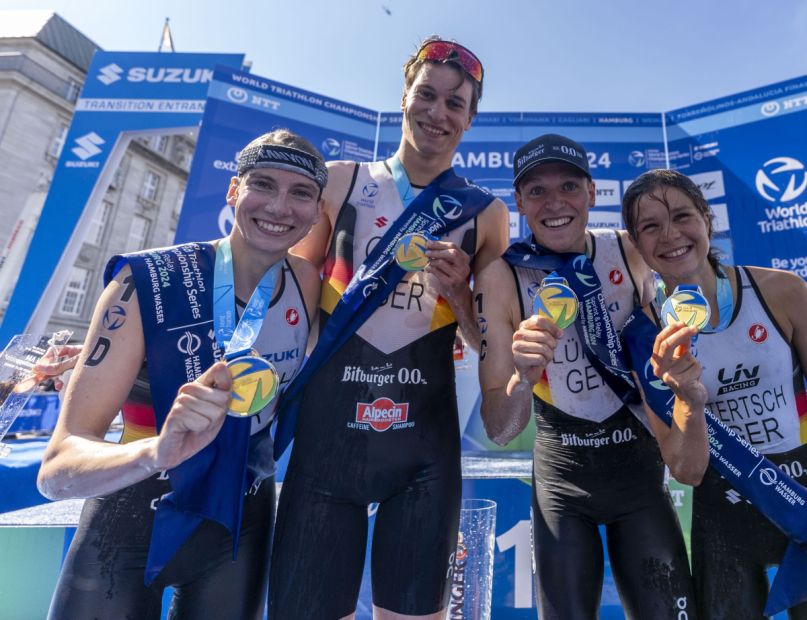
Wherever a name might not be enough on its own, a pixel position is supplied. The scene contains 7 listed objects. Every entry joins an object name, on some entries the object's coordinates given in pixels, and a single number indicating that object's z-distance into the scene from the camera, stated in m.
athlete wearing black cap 1.75
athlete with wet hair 1.79
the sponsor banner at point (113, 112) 6.89
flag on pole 16.46
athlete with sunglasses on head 1.72
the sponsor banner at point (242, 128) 6.09
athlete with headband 1.27
